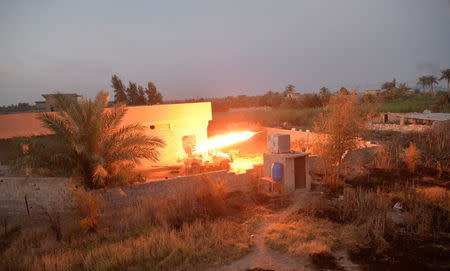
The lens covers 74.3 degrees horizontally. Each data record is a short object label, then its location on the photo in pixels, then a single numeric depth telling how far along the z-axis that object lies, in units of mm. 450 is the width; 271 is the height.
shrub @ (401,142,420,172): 13410
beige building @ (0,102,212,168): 15375
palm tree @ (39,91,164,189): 10352
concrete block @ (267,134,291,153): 11770
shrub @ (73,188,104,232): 8648
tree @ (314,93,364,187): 12398
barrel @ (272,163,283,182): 11227
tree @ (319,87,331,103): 44019
